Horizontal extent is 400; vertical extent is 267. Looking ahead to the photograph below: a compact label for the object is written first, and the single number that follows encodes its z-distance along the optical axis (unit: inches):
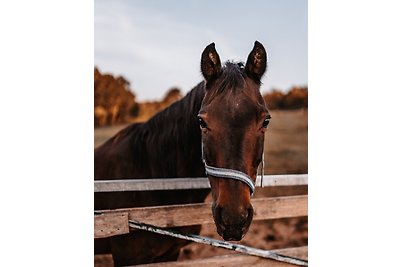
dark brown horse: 46.8
